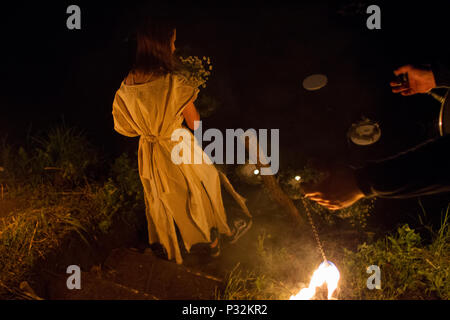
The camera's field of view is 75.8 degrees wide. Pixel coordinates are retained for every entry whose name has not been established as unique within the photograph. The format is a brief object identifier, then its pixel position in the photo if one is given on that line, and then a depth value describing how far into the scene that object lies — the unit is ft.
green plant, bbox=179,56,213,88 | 9.01
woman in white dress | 8.60
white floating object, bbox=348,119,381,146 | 14.73
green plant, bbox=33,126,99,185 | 12.99
